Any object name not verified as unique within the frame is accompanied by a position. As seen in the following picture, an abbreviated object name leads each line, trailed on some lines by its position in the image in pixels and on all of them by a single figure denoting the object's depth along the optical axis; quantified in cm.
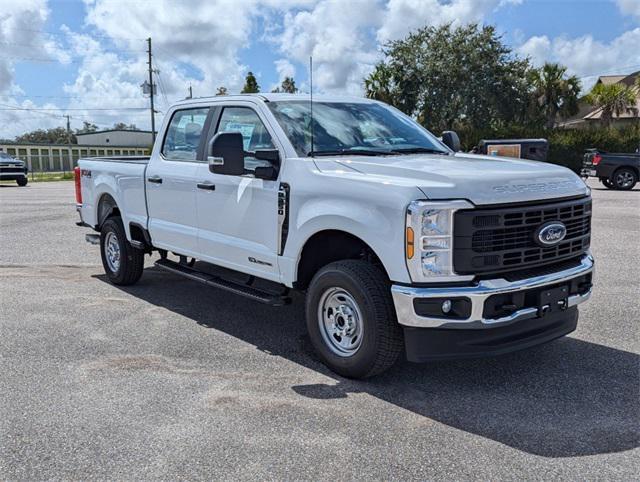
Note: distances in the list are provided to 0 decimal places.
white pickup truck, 381
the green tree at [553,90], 4138
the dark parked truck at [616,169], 2009
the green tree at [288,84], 5847
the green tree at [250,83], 4066
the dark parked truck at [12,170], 2814
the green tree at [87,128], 11669
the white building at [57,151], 6675
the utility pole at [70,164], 6218
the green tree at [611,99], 4163
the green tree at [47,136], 11579
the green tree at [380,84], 4144
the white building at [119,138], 8812
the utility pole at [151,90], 4566
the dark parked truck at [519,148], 2272
